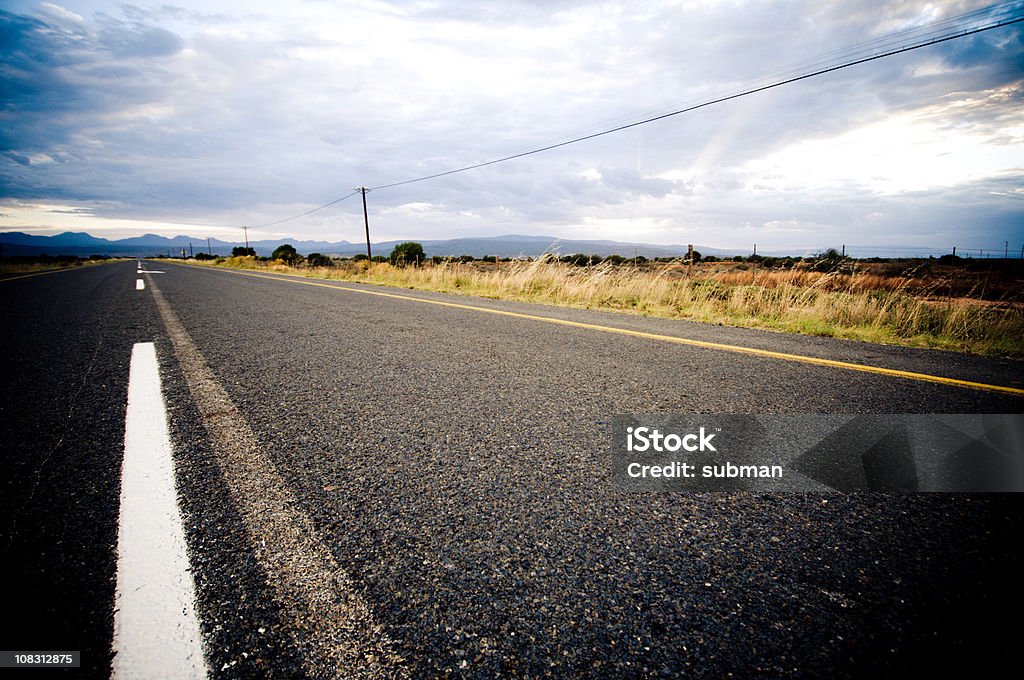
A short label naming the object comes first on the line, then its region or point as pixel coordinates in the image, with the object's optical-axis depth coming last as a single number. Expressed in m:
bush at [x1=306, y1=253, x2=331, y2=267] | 41.74
